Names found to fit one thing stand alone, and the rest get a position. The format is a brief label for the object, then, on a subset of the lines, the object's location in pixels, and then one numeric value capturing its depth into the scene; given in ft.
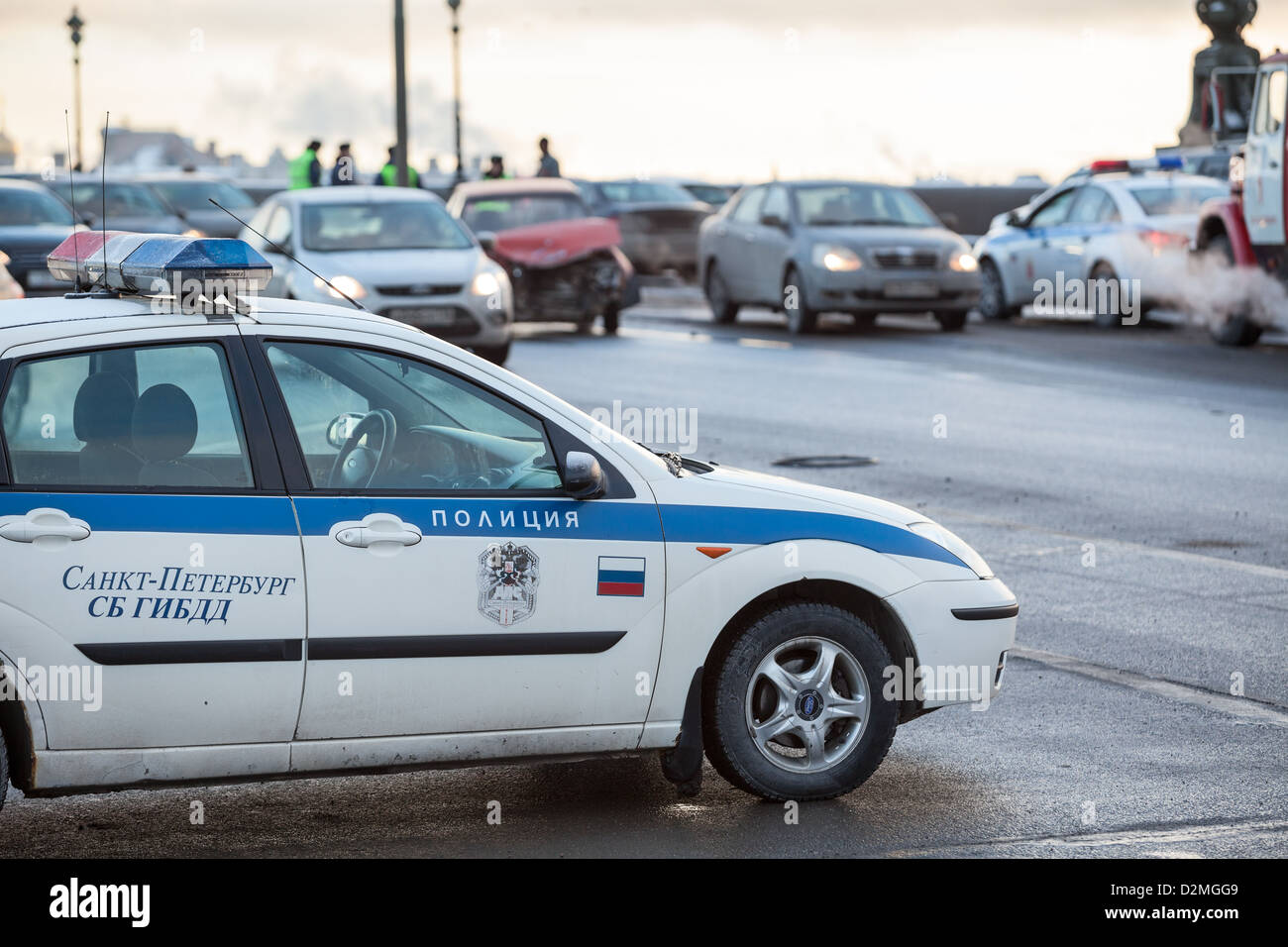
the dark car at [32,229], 73.20
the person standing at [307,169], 91.04
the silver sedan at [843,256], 74.84
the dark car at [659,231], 117.08
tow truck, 65.87
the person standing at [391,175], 95.14
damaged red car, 77.25
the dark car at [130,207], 96.37
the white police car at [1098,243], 74.90
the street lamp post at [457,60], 160.90
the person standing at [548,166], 101.40
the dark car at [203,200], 108.14
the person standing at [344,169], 88.53
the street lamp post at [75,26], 176.35
